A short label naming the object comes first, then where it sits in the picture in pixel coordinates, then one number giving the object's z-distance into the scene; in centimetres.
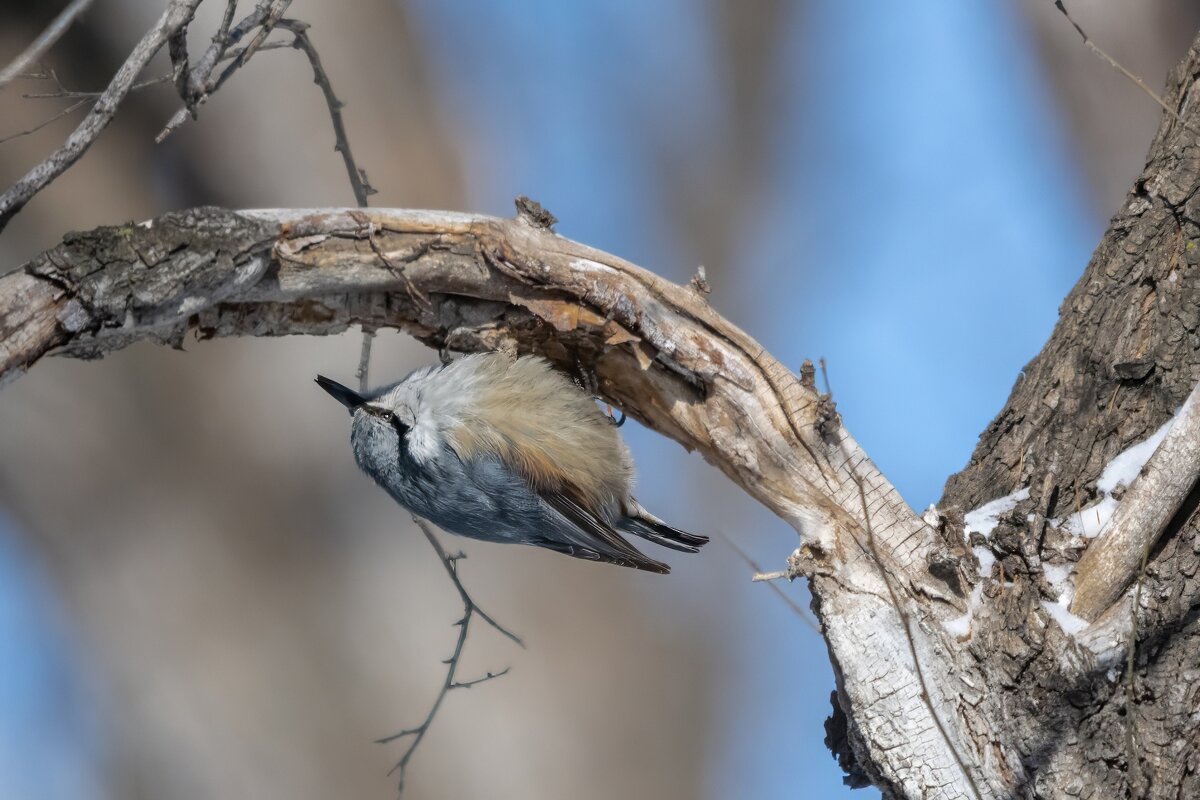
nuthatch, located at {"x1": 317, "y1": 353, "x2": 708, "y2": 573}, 620
